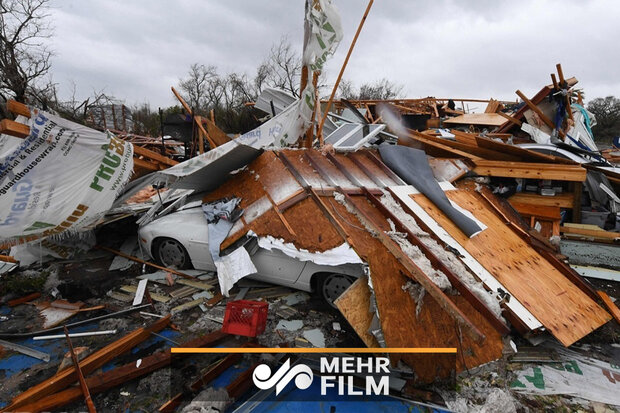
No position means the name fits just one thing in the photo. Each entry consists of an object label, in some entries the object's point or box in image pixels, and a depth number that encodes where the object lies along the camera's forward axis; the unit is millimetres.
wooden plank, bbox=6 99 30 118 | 3816
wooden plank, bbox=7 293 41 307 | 4238
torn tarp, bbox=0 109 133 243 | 4074
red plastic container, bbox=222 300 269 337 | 3174
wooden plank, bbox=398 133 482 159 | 6445
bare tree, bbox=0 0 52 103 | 17828
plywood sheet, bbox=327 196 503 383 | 2720
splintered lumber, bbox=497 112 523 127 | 8891
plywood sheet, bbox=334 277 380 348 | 2928
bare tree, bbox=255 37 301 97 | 32406
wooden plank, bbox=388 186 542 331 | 3186
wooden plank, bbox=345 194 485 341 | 2355
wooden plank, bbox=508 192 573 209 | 5793
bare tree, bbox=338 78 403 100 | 38312
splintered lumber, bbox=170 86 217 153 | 6445
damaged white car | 3736
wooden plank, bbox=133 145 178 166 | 5555
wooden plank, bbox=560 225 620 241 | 5296
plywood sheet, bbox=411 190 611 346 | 3297
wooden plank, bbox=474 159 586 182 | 5395
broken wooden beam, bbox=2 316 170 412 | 2527
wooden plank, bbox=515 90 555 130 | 8180
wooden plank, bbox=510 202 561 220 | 5708
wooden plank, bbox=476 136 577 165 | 5766
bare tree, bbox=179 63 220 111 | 37938
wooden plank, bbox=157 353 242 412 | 2561
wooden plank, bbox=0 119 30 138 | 3818
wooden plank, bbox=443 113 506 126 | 11750
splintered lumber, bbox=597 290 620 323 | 3732
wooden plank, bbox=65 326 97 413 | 2494
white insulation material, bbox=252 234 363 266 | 3539
